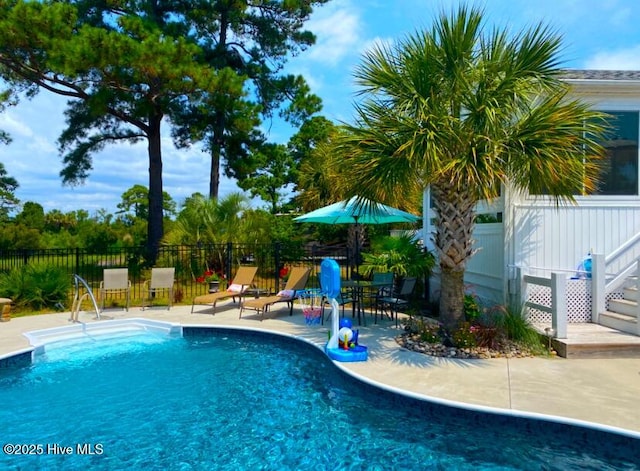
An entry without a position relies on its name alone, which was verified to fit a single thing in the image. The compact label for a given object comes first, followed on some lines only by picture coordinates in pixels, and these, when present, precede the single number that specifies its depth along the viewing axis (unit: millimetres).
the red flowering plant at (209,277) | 13288
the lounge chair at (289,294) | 9656
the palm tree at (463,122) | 5973
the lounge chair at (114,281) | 10359
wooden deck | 6348
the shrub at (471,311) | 7453
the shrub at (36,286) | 10703
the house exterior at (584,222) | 8062
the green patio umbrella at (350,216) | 9594
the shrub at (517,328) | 6770
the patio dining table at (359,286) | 9047
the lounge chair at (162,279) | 10938
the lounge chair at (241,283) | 11262
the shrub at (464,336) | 6686
